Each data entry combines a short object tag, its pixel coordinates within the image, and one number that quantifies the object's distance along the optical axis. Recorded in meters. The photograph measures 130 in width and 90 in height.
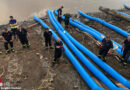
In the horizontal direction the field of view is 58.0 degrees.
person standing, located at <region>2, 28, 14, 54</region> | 7.10
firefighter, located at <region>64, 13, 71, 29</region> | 10.69
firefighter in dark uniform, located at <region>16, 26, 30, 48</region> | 7.45
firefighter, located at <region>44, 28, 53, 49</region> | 7.29
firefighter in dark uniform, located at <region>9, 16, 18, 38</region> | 8.82
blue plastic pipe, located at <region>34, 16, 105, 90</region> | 5.15
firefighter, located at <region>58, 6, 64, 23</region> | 11.13
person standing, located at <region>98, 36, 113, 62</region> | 5.97
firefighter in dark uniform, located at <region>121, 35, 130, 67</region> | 6.10
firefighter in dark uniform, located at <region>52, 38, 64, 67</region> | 6.24
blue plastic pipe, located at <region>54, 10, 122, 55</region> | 7.60
